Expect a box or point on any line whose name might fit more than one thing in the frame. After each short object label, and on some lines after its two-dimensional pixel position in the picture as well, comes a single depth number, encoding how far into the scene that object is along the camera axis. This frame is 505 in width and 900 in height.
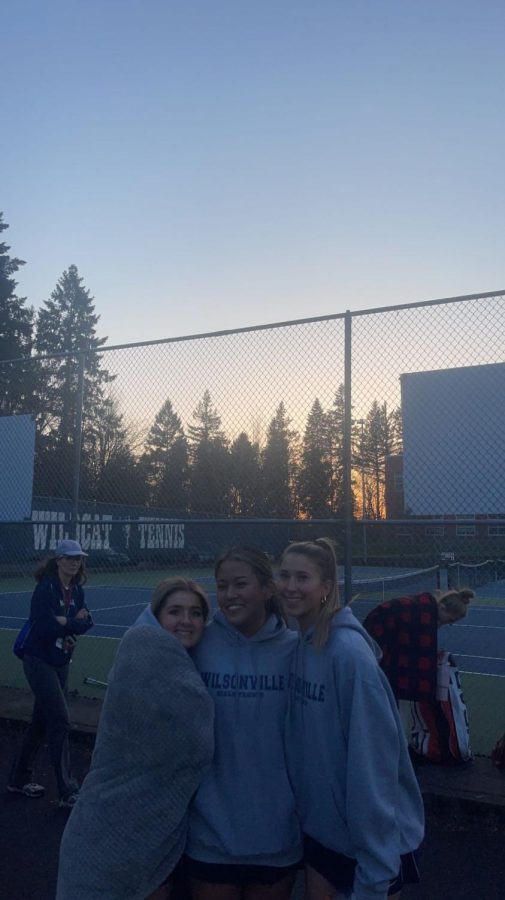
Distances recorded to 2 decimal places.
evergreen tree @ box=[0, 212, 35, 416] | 39.94
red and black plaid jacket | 5.21
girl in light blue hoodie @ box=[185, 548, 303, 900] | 2.20
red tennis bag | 5.39
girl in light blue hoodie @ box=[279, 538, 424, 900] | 2.02
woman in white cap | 5.08
